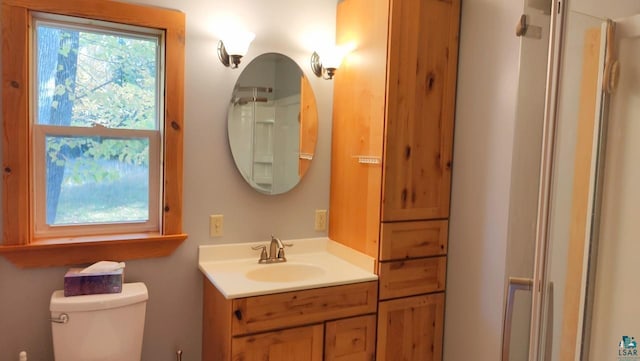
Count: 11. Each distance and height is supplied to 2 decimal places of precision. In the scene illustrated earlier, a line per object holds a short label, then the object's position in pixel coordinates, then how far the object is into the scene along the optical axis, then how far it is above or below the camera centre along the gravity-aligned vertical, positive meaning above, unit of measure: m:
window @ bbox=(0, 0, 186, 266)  1.91 +0.06
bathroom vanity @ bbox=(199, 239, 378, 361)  1.88 -0.71
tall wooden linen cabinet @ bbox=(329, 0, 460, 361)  2.14 -0.02
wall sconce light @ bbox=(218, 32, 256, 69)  2.20 +0.51
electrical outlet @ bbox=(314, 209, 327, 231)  2.60 -0.41
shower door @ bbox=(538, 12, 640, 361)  1.08 -0.10
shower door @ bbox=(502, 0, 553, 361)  1.19 -0.04
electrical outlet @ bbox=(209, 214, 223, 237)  2.32 -0.41
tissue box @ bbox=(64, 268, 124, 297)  1.90 -0.62
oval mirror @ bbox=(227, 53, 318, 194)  2.35 +0.14
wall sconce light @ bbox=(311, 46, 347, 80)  2.43 +0.50
